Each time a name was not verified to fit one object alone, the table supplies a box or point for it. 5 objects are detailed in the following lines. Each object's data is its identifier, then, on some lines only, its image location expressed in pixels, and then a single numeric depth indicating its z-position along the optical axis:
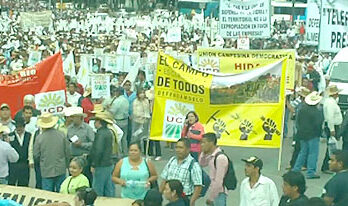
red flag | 15.61
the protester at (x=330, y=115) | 16.11
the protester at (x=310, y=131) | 15.32
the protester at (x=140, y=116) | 17.09
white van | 21.84
